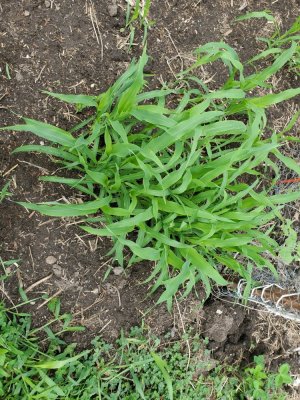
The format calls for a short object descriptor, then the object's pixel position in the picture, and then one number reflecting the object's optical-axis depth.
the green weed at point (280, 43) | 2.40
